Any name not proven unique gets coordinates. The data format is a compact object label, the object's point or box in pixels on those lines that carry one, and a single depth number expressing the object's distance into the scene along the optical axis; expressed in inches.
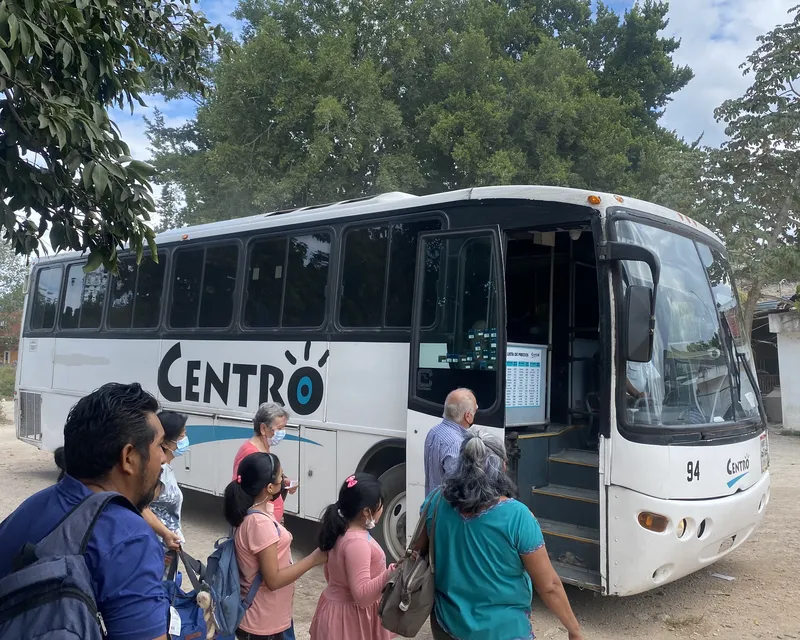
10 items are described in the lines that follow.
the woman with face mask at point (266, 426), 189.3
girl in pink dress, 117.3
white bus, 188.2
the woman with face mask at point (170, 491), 165.0
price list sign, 217.9
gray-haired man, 171.5
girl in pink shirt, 128.6
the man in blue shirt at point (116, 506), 63.3
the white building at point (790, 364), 624.1
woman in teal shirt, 105.7
